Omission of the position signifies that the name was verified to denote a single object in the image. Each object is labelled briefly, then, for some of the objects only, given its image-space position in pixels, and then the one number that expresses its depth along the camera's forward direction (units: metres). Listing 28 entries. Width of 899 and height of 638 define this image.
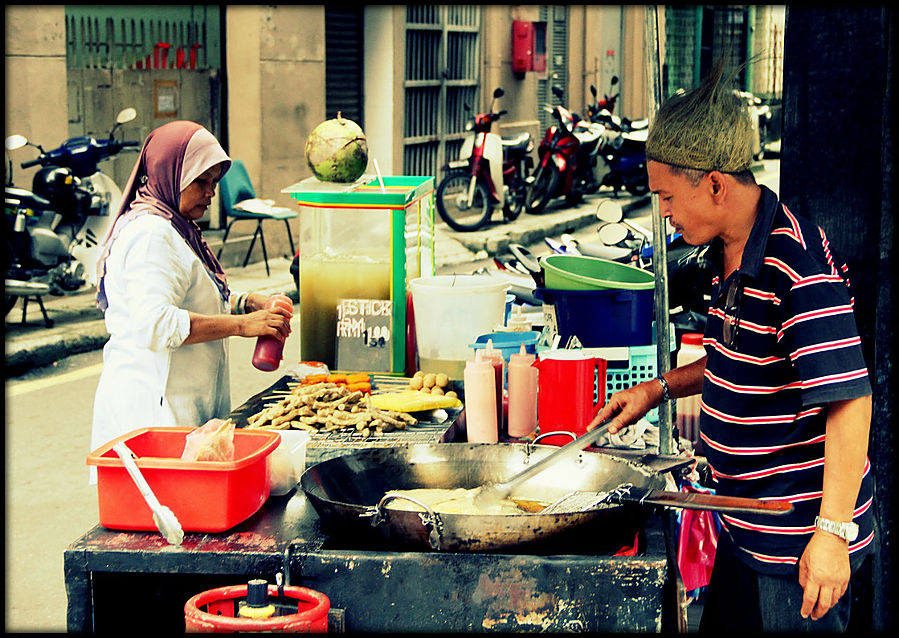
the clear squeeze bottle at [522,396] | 3.24
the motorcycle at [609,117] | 15.88
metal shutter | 12.81
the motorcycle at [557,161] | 14.29
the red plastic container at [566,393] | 3.20
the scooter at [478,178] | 12.73
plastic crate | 3.66
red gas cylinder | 2.02
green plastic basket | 3.74
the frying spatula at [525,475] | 2.52
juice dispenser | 4.04
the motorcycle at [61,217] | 7.86
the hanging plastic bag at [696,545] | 3.52
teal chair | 10.22
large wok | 2.19
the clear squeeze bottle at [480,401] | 3.17
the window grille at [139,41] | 9.47
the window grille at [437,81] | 14.20
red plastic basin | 2.39
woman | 3.29
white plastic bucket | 3.83
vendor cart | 2.18
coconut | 4.18
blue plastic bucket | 3.75
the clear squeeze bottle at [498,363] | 3.28
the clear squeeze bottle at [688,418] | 4.25
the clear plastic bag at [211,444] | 2.46
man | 2.21
